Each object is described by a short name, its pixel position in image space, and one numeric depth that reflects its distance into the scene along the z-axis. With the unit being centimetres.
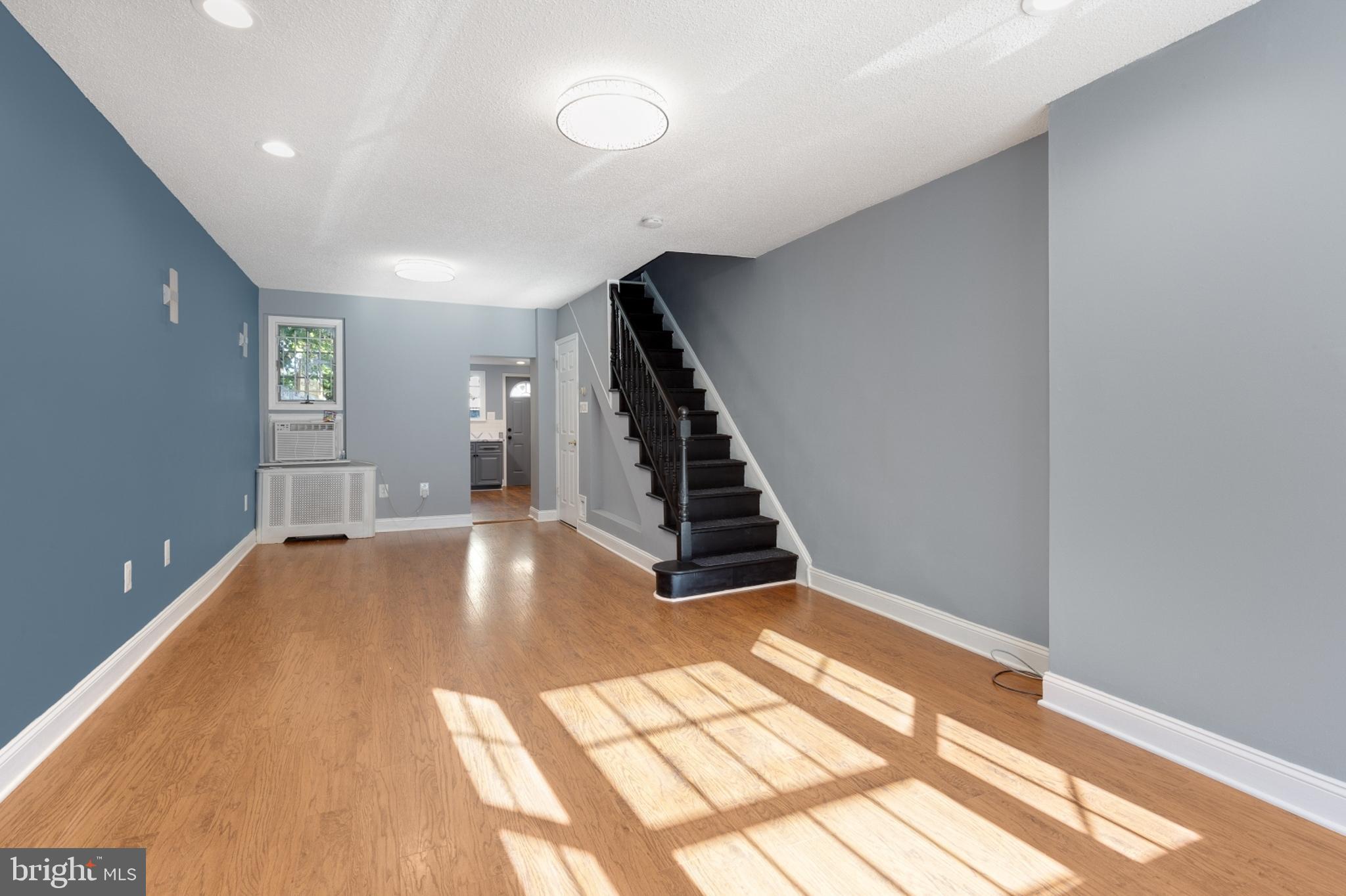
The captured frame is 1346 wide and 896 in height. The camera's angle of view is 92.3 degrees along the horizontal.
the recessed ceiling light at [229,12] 191
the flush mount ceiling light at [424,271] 500
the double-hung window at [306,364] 626
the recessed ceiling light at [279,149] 289
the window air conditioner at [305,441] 619
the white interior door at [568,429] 682
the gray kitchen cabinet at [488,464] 1097
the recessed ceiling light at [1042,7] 195
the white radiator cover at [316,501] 597
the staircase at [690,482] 430
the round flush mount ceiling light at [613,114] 238
